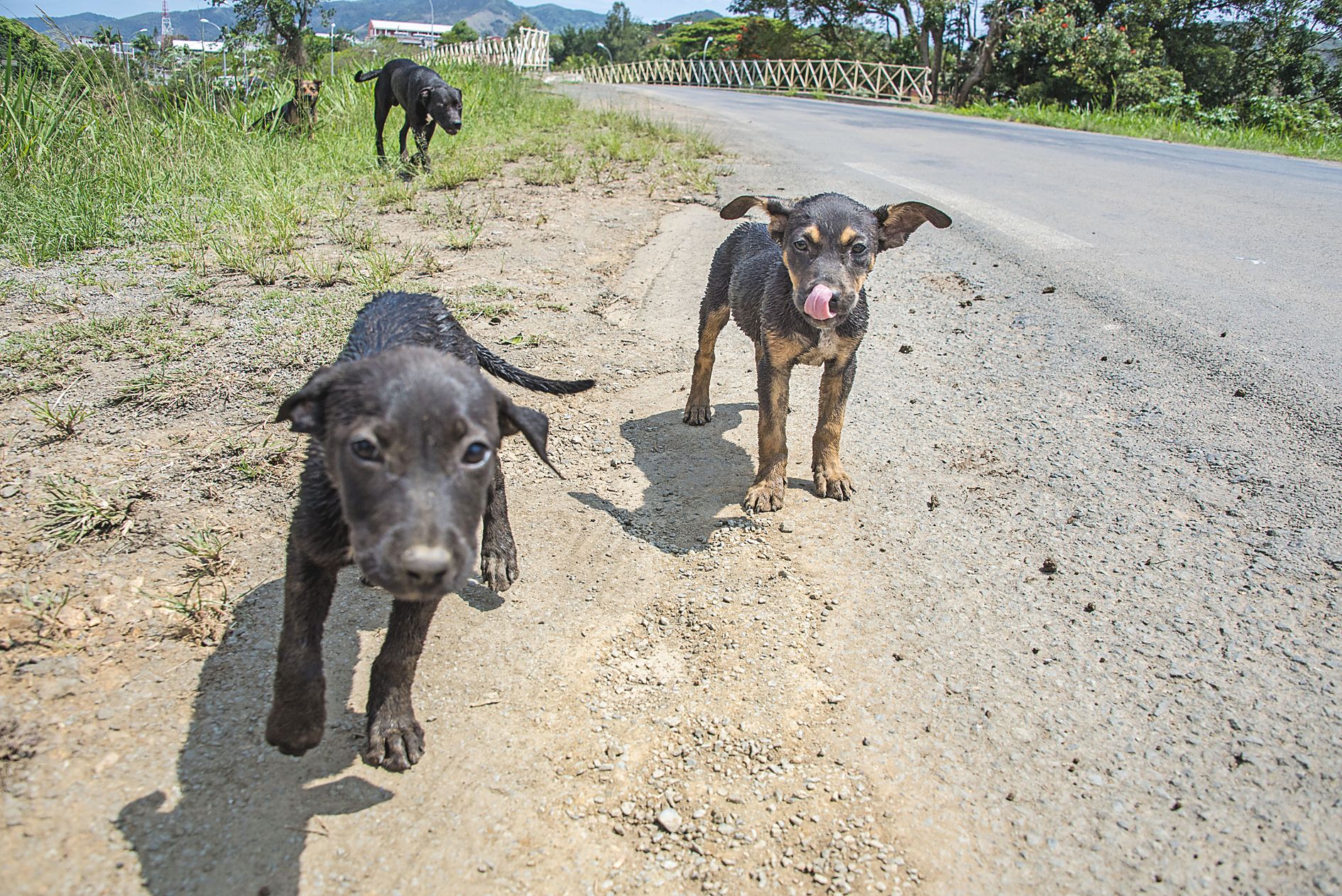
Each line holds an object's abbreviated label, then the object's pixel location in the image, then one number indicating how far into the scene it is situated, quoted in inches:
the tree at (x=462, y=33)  2751.2
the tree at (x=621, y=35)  4168.3
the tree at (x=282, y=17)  1015.6
